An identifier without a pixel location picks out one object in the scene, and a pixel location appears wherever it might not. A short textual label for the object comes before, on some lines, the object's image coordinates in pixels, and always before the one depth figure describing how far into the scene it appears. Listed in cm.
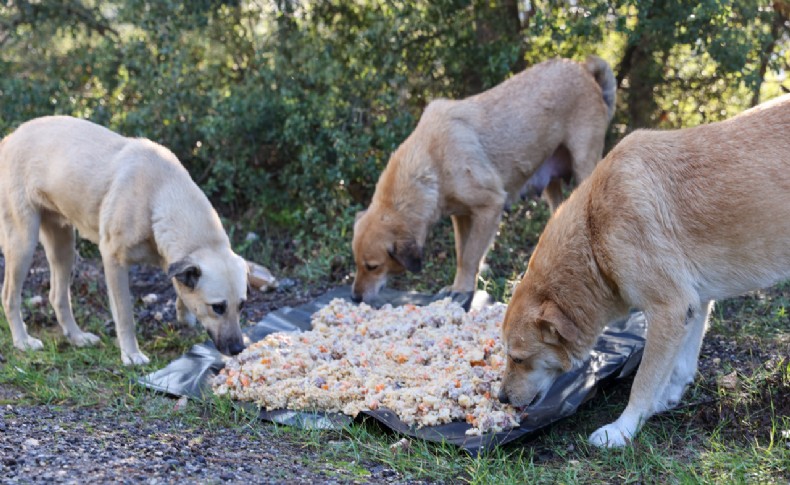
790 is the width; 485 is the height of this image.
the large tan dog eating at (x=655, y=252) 413
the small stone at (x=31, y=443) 389
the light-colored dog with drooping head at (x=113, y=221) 540
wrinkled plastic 417
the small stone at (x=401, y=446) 407
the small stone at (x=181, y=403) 477
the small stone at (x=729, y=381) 473
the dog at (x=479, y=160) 652
